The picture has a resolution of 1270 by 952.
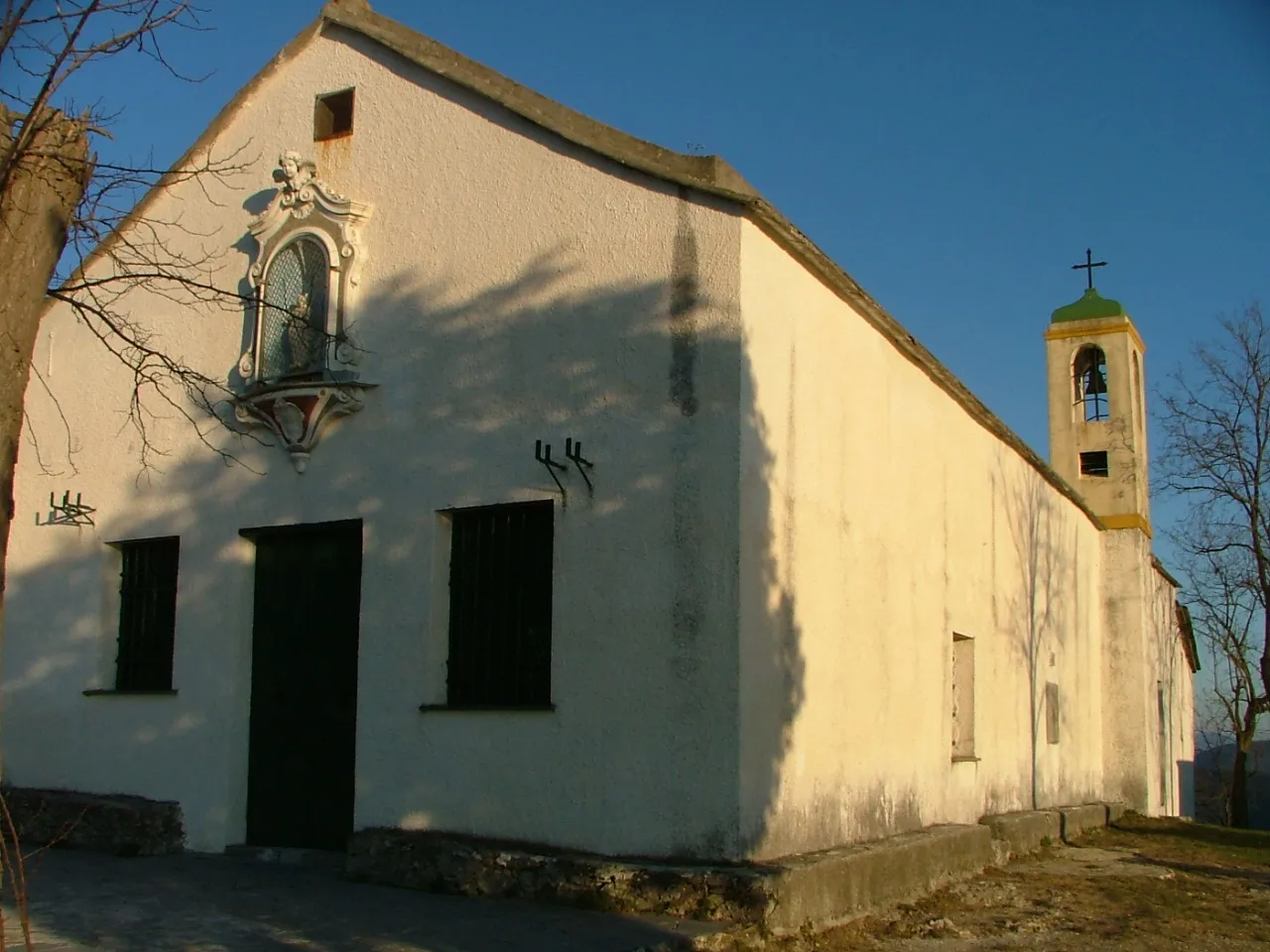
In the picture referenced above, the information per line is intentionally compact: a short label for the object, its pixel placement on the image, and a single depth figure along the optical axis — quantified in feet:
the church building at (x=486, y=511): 28.73
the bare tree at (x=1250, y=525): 88.94
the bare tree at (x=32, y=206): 15.52
